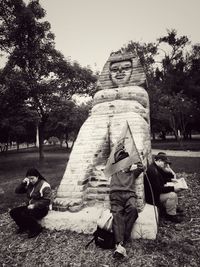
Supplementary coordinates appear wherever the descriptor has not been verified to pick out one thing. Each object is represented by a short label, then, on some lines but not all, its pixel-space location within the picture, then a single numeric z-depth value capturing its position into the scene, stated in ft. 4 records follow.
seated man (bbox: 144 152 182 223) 16.01
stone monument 16.44
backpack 12.91
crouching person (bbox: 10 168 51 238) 15.06
